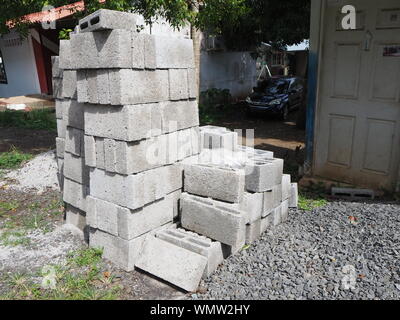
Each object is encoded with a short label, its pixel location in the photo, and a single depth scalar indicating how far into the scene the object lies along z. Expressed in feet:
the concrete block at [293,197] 17.49
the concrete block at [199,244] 12.44
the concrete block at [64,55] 14.67
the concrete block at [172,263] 11.90
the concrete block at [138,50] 11.78
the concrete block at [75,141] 15.24
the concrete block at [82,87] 12.85
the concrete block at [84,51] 12.13
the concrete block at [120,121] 11.93
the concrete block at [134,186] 12.46
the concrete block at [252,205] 13.83
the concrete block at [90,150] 13.25
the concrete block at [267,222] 15.21
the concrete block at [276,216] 15.72
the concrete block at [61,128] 17.12
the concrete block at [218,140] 16.47
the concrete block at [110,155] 12.43
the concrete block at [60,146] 17.88
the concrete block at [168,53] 12.37
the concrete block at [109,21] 11.16
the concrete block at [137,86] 11.65
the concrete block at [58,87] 17.62
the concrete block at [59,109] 17.63
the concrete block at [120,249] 12.95
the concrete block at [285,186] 16.43
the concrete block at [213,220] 12.58
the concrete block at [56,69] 17.75
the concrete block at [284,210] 16.52
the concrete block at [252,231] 14.30
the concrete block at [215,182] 13.34
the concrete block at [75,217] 16.12
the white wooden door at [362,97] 18.29
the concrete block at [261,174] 14.19
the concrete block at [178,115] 13.50
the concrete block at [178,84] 13.50
